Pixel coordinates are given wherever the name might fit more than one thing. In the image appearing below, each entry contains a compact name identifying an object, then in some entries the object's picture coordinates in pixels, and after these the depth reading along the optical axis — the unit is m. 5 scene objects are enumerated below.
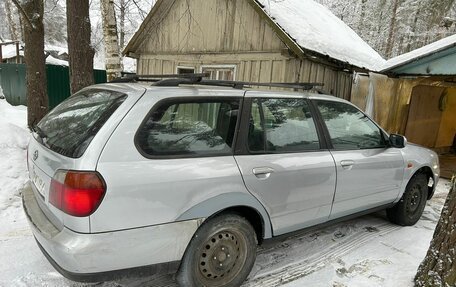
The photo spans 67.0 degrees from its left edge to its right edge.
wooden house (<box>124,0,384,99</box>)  6.66
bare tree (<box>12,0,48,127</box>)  6.72
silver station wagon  2.19
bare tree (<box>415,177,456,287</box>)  2.62
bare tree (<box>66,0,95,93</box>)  5.61
